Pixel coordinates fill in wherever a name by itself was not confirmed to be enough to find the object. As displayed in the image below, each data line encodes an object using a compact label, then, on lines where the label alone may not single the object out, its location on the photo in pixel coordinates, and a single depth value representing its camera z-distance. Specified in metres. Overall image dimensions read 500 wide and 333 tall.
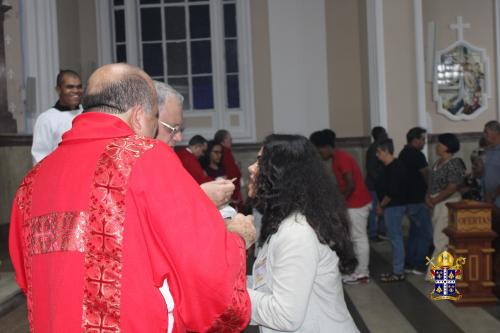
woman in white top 2.35
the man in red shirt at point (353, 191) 7.13
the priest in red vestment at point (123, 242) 1.73
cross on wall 12.80
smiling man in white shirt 5.06
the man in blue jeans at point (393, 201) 7.08
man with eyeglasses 2.78
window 13.13
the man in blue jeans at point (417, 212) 7.23
